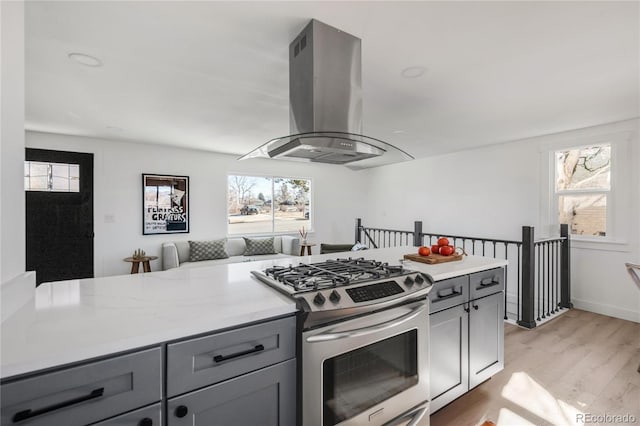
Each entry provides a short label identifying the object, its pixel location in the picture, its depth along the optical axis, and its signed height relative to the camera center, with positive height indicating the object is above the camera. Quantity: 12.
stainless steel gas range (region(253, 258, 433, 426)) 1.24 -0.62
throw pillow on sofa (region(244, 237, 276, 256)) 5.45 -0.66
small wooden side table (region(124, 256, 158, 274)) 4.45 -0.80
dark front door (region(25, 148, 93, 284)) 4.21 -0.05
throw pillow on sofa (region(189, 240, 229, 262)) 4.91 -0.67
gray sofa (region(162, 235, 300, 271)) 4.68 -0.74
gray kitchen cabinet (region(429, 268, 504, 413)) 1.80 -0.82
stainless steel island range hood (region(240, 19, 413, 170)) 1.74 +0.71
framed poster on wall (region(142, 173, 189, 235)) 4.93 +0.12
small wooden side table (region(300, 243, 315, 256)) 5.94 -0.75
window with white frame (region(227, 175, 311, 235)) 5.87 +0.16
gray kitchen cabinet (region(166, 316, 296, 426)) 1.00 -0.62
